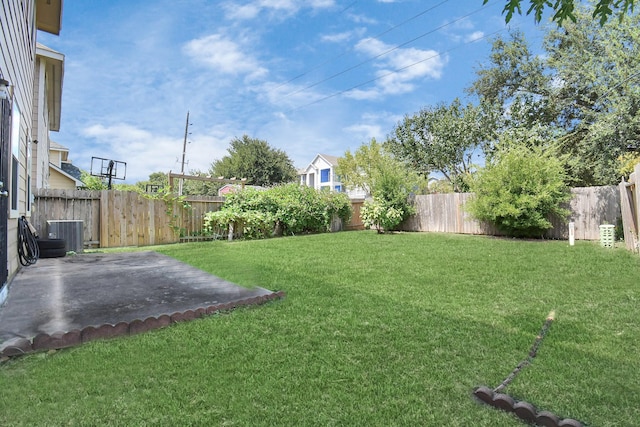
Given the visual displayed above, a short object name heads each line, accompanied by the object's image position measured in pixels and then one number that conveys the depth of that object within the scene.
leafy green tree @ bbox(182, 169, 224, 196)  37.31
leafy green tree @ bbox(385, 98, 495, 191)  19.72
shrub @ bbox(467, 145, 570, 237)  10.43
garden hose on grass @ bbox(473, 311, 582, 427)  1.64
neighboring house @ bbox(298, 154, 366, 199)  35.28
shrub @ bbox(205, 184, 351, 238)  11.13
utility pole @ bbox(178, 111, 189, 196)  27.85
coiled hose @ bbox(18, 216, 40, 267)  5.27
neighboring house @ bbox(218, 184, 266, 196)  35.32
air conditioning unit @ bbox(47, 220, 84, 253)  7.48
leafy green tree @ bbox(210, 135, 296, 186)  35.81
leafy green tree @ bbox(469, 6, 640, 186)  10.65
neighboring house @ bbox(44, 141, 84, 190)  16.27
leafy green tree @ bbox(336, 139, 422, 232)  13.63
